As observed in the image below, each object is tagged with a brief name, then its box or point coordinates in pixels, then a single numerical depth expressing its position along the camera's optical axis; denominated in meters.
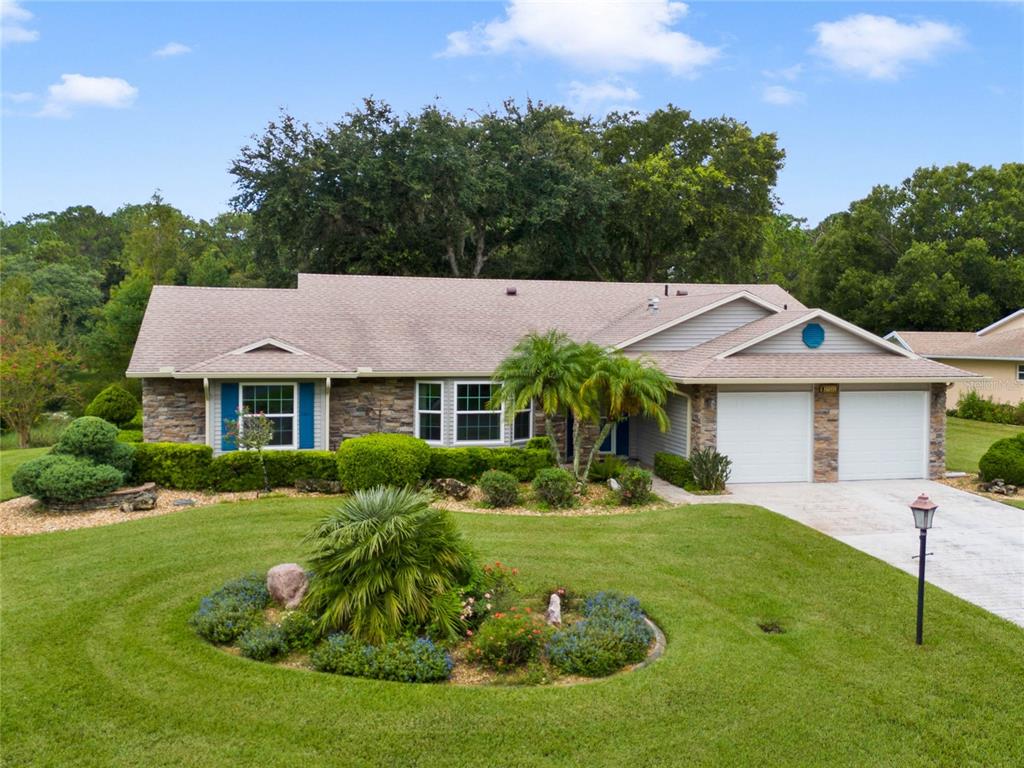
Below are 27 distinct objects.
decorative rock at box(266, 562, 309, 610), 8.26
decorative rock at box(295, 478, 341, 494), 14.81
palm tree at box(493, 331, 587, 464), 14.47
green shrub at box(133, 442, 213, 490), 14.51
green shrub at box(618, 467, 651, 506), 13.92
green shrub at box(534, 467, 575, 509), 13.70
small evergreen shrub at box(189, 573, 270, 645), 7.47
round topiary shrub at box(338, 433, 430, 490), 14.20
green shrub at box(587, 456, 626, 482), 15.83
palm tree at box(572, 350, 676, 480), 14.40
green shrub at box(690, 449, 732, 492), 15.21
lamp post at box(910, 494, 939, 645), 7.46
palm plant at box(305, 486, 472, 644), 7.41
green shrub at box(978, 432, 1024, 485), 15.38
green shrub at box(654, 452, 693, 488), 15.66
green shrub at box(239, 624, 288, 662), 7.06
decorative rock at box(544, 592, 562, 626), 7.91
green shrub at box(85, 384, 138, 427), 20.47
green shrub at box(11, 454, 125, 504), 12.59
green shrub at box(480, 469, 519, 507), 13.65
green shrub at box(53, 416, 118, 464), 13.17
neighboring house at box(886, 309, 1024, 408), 29.28
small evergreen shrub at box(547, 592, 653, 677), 6.89
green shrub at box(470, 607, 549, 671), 6.90
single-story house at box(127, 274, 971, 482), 16.00
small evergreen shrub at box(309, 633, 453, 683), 6.72
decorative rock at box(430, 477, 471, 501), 14.33
